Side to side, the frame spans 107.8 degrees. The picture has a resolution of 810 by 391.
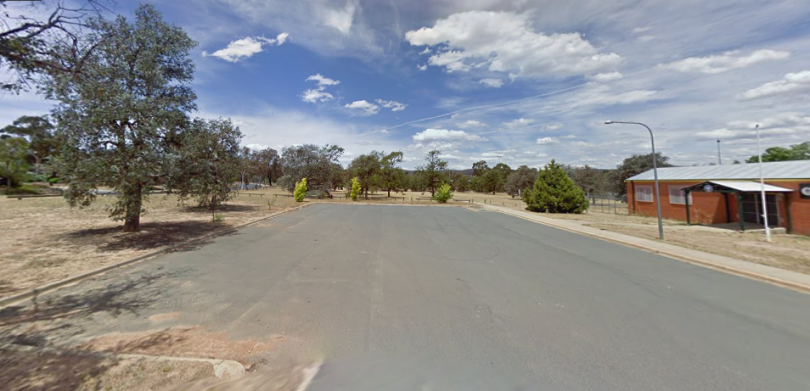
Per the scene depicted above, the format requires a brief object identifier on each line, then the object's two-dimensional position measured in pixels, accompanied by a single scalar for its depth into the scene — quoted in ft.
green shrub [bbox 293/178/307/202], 106.22
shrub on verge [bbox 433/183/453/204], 128.88
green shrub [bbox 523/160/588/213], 84.69
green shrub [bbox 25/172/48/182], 120.37
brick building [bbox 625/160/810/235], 51.87
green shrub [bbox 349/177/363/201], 131.03
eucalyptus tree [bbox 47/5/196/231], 28.17
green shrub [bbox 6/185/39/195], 95.22
